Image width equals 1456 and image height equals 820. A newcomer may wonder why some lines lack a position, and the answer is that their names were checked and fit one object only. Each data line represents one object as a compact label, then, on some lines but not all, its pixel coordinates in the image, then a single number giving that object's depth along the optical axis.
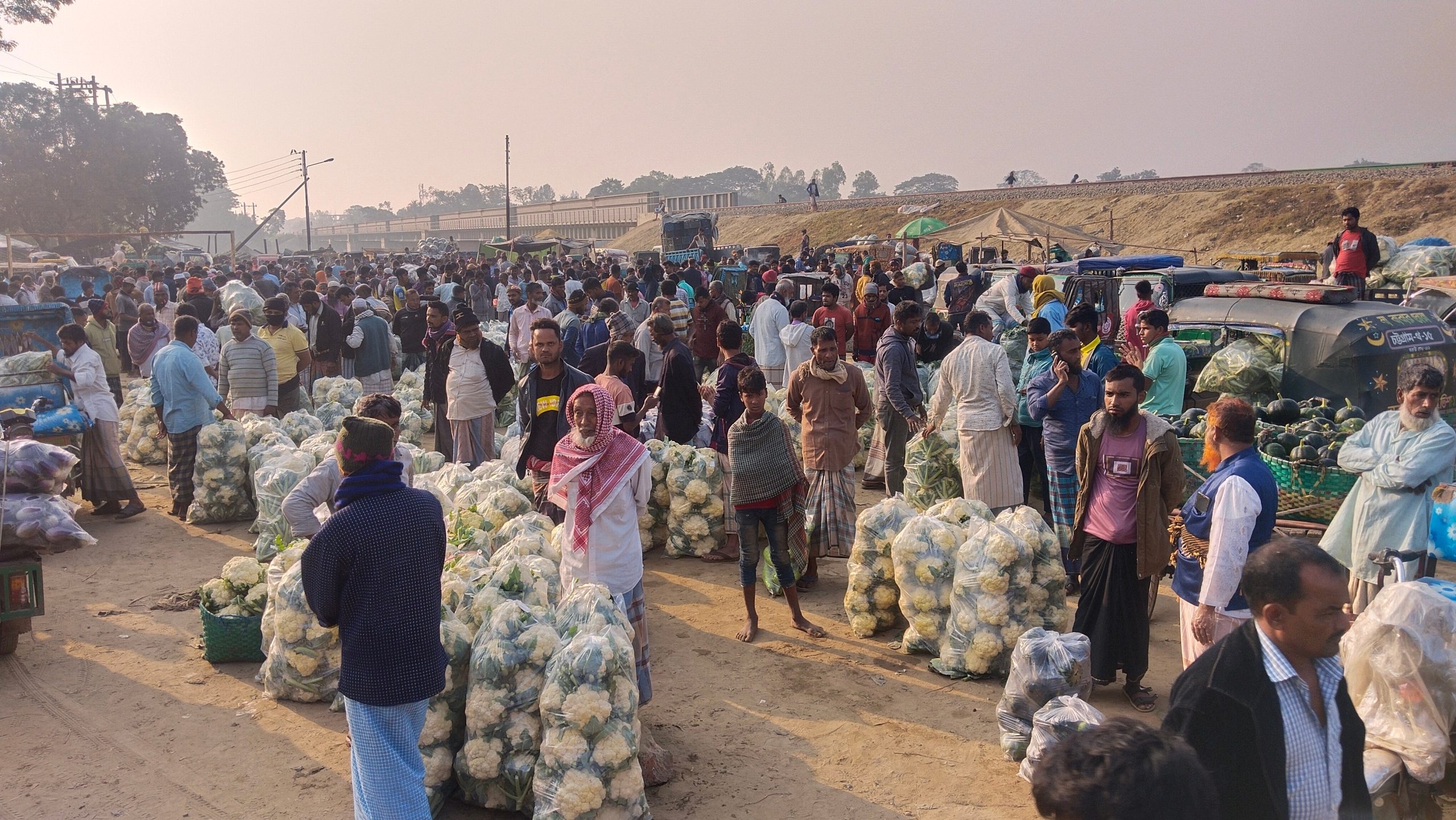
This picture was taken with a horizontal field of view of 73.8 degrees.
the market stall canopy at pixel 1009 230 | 20.25
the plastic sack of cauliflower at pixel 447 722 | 4.18
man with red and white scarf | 4.68
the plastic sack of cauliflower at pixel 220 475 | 8.59
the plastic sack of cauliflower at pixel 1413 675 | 3.71
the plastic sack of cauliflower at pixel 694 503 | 7.63
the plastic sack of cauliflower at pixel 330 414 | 10.27
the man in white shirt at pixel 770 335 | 10.76
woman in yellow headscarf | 9.19
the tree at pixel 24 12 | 30.03
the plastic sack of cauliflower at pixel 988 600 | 5.18
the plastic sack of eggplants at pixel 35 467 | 5.96
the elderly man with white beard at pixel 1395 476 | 4.75
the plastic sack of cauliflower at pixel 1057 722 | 4.10
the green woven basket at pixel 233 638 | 5.80
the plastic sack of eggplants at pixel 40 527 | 5.77
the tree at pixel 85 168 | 47.22
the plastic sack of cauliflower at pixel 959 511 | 5.79
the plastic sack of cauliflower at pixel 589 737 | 3.78
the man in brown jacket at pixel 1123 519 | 4.71
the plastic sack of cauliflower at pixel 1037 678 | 4.47
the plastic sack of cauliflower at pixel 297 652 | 5.12
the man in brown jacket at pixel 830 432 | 6.62
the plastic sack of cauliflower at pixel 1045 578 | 5.33
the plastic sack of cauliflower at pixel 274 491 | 6.95
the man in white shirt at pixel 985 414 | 6.56
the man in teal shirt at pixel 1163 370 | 7.36
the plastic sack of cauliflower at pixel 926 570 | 5.48
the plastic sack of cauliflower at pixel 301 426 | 9.25
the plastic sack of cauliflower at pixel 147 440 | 11.33
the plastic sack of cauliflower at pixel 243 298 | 14.16
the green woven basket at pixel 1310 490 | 6.33
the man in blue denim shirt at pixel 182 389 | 8.28
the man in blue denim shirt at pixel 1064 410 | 6.07
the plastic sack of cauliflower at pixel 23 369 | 8.68
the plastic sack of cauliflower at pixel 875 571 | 5.97
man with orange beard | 3.77
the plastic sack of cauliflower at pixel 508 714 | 4.07
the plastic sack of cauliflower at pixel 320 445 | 7.64
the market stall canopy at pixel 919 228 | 23.77
